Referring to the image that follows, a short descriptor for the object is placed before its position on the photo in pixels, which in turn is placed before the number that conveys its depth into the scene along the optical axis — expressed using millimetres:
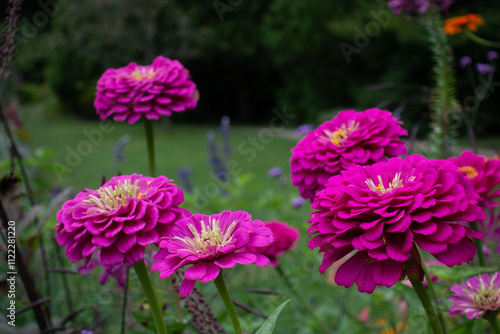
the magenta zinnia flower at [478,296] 664
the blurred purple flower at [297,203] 1792
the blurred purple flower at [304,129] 2053
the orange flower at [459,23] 1650
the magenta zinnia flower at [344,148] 749
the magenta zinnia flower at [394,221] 516
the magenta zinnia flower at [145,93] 999
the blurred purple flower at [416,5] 1356
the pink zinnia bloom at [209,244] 543
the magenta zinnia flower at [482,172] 790
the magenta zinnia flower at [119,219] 569
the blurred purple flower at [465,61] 1688
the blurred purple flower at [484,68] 1706
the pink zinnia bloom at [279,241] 978
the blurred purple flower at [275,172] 2148
